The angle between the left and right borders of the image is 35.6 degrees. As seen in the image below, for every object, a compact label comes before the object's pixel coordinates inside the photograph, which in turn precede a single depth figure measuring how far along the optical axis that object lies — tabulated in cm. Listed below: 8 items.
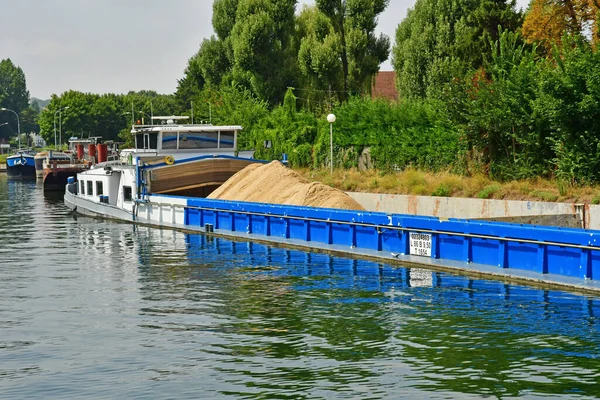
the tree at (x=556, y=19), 4397
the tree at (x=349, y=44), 6575
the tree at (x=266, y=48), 7450
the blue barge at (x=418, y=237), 1984
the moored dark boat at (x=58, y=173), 7262
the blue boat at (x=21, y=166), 10144
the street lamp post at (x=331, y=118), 4069
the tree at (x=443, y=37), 4597
